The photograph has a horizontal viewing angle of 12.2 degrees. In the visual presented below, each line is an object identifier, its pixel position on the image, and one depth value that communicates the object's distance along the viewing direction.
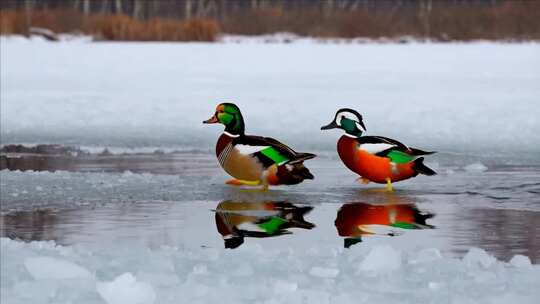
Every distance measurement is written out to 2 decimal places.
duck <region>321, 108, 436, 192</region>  15.89
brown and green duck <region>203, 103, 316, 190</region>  15.87
